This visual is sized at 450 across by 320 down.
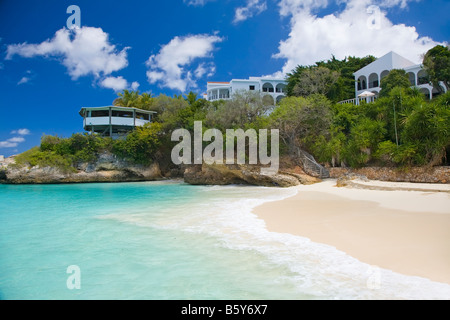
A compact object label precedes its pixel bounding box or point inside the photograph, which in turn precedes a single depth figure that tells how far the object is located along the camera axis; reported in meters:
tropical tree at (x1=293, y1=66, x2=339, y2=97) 28.22
